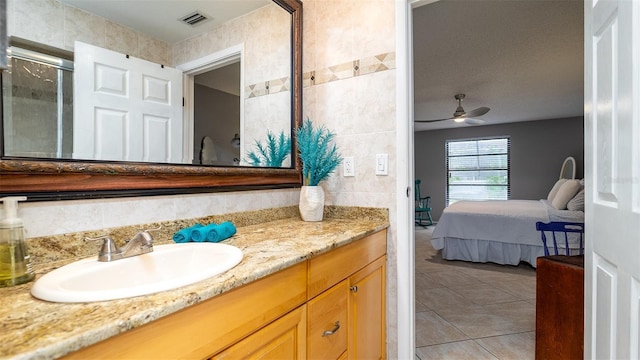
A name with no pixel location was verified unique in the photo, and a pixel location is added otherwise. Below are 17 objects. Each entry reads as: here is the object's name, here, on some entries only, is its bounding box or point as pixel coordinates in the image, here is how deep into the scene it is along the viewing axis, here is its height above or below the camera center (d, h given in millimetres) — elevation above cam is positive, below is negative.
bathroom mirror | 822 +3
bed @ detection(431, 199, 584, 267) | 3535 -641
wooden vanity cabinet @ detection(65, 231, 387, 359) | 592 -372
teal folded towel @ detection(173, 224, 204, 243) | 1083 -205
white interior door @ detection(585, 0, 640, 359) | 811 +0
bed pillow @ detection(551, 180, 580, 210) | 3619 -168
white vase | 1604 -129
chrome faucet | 859 -202
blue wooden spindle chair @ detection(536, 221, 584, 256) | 2523 -410
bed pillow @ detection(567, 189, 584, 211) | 3473 -273
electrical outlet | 1696 +64
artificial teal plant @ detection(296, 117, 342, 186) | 1623 +118
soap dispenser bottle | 678 -164
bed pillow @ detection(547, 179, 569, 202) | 4433 -165
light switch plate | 1581 +75
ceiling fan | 4182 +910
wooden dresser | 1513 -664
